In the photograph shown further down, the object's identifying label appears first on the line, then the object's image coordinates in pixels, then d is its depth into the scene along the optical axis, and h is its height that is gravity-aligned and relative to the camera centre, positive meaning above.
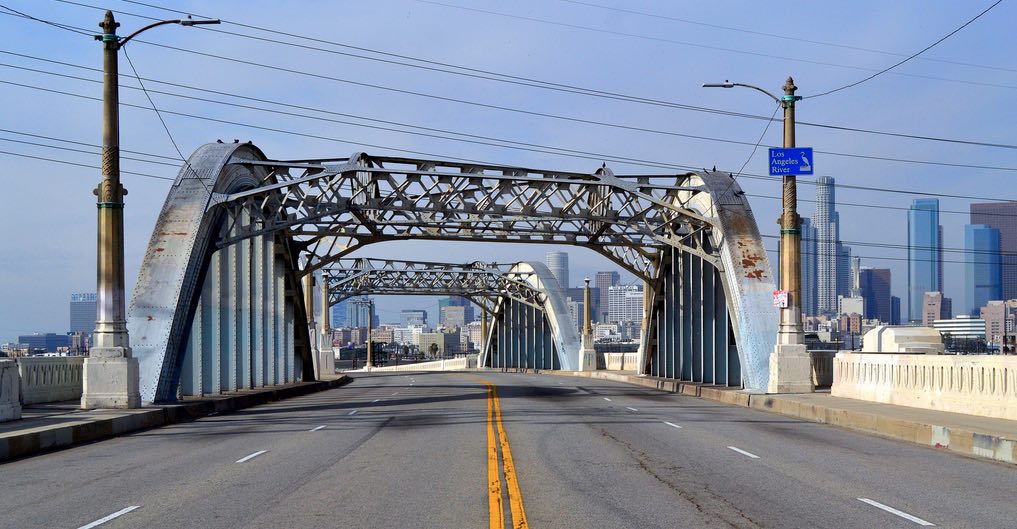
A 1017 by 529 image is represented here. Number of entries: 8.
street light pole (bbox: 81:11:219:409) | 23.94 +0.14
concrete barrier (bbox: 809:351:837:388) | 32.03 -2.23
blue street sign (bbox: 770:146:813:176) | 28.52 +3.78
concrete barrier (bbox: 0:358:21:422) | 20.47 -1.83
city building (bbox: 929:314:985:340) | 193.00 -5.63
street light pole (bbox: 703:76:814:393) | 28.67 -0.31
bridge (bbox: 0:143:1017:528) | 11.38 -2.25
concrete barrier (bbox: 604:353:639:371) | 66.00 -4.20
